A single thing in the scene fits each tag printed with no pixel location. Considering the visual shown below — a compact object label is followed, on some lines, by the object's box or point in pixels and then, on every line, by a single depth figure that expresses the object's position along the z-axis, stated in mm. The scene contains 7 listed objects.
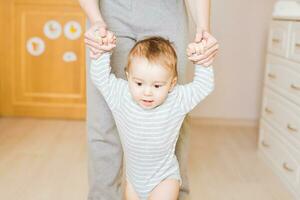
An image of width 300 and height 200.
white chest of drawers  2084
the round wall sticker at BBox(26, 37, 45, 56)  3125
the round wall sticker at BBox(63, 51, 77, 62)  3135
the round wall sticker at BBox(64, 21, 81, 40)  3094
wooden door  3084
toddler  1241
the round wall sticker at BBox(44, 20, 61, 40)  3096
